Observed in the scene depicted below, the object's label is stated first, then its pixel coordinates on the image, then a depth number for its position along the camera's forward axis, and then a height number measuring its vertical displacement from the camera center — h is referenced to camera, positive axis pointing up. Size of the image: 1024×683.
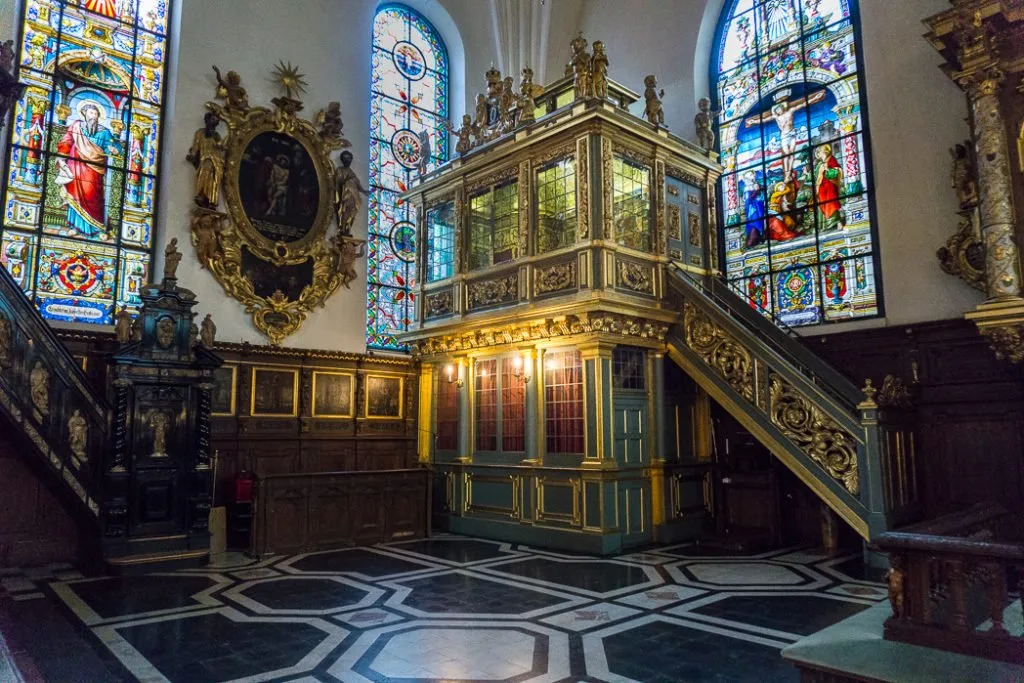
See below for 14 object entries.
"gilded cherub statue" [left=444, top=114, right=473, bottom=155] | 12.12 +5.26
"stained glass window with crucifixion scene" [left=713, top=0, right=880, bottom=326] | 10.88 +4.60
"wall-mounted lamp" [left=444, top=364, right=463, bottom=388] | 12.09 +1.15
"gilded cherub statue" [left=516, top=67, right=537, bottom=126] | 11.09 +5.43
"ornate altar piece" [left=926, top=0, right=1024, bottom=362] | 7.64 +3.40
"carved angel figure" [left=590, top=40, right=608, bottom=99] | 10.11 +5.26
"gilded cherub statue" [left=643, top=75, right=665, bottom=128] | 10.99 +5.24
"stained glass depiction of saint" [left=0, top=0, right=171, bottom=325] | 10.77 +4.62
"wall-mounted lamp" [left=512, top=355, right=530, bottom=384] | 10.96 +1.14
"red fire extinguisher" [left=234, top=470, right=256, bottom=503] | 10.68 -0.67
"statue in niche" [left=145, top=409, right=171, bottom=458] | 9.16 +0.23
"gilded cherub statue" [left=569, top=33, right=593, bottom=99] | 10.14 +5.31
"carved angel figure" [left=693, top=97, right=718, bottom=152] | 11.93 +5.30
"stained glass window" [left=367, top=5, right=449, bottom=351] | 14.45 +6.57
